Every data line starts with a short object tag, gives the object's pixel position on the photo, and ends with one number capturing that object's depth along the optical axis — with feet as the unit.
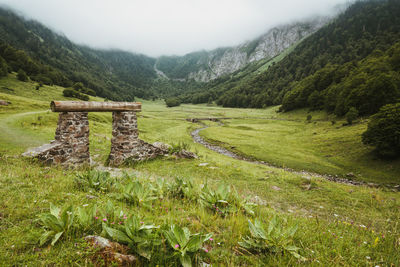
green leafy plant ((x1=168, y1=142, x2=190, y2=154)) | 56.93
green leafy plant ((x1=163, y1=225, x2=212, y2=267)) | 7.99
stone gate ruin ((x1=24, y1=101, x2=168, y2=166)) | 37.06
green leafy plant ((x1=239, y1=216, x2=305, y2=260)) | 9.61
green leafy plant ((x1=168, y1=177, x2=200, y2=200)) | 19.63
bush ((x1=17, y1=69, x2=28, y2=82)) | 208.84
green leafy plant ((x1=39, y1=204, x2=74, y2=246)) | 8.82
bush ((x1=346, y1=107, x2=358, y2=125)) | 140.97
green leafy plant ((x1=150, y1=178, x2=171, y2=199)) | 18.37
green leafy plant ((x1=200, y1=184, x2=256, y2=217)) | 15.71
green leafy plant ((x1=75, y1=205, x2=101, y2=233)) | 9.73
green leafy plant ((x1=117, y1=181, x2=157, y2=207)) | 15.83
